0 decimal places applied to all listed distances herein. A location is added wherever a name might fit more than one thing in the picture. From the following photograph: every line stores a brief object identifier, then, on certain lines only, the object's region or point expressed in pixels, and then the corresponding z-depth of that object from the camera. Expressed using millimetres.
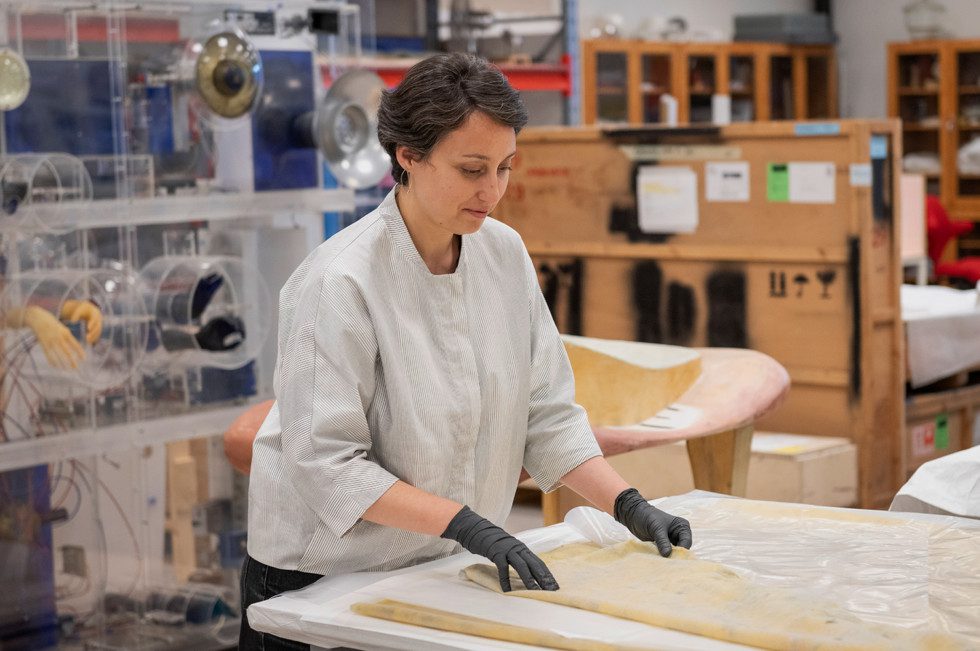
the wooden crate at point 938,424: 4859
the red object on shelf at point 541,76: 6980
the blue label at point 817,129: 4570
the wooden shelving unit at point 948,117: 10328
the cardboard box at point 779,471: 4344
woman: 1812
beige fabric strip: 1602
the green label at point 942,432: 5004
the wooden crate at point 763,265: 4609
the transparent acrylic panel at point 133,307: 3521
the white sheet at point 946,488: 2576
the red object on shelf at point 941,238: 8758
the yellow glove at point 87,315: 3546
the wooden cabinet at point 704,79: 9195
